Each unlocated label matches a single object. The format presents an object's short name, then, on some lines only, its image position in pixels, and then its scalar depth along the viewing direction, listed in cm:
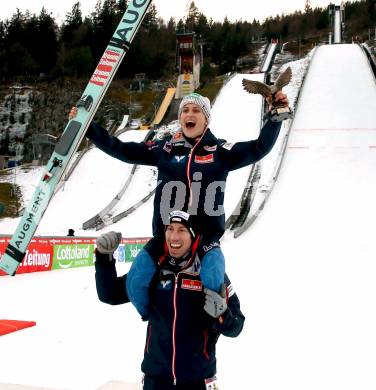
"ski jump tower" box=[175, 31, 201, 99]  3284
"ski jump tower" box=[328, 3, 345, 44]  4952
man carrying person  237
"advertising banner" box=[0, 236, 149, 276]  959
